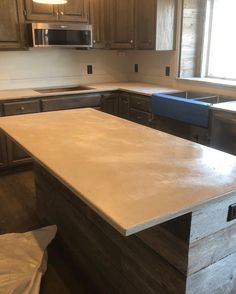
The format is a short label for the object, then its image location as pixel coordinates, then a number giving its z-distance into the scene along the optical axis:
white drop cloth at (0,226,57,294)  1.43
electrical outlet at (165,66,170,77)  3.33
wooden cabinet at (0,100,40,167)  2.74
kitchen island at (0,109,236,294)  0.94
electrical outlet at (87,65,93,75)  3.57
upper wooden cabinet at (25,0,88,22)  2.81
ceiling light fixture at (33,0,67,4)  1.98
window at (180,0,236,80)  2.91
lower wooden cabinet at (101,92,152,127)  3.00
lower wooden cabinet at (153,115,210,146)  2.81
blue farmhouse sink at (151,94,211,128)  2.35
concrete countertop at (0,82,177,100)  2.81
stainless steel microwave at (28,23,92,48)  2.81
